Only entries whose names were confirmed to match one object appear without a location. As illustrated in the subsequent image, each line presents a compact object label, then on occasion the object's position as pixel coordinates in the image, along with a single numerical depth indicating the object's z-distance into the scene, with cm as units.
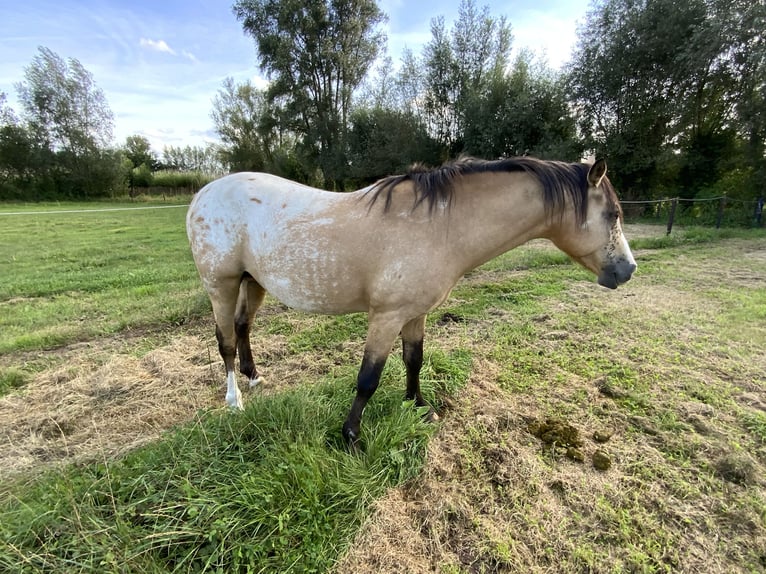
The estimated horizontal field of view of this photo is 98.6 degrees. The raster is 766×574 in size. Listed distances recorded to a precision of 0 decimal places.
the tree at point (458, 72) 1670
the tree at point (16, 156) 2627
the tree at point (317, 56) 1942
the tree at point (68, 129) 2670
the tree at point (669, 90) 966
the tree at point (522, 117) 1384
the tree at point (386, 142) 1933
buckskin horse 184
